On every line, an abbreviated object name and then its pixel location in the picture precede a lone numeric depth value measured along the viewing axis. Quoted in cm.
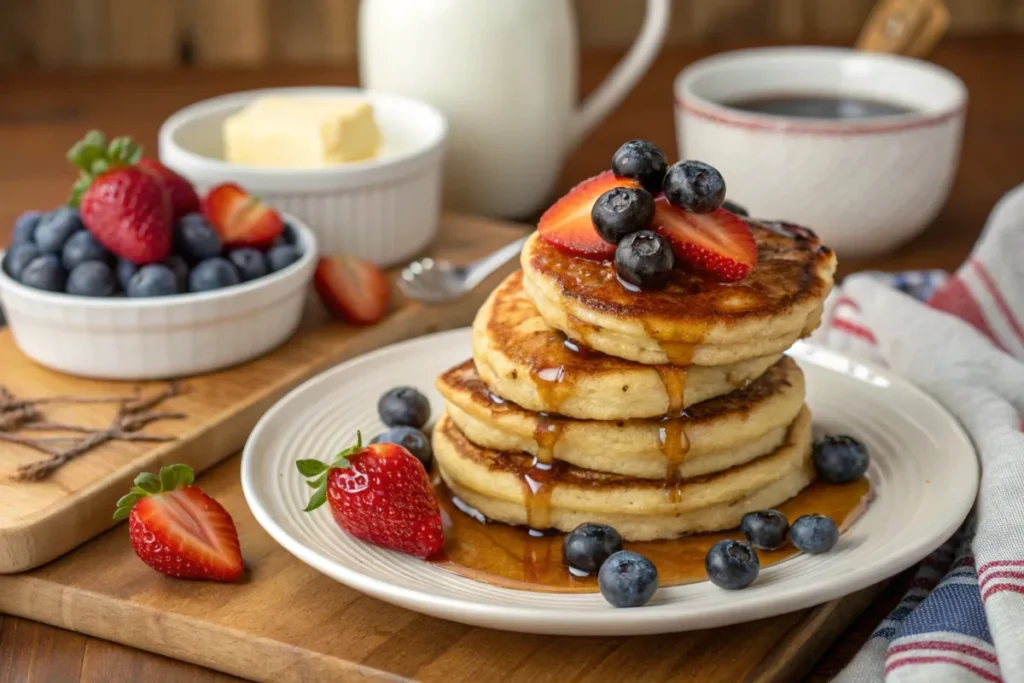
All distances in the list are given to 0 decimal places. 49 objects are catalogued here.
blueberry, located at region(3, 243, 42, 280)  98
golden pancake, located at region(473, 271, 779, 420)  85
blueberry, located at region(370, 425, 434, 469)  91
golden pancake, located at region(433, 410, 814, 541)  86
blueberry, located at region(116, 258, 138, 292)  98
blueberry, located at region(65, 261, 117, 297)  97
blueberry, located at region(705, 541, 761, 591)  82
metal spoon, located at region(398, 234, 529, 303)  106
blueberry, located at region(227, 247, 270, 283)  100
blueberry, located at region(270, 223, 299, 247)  104
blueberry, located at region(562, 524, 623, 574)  84
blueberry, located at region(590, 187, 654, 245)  84
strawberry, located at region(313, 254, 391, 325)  103
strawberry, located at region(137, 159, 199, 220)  100
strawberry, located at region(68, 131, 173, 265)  97
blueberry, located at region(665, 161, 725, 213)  85
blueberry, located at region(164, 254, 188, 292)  98
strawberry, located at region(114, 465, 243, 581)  85
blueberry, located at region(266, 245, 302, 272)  101
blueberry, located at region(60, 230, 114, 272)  97
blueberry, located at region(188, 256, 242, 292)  99
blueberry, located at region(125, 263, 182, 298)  97
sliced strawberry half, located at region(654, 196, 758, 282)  85
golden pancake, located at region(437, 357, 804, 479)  85
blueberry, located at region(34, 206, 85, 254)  98
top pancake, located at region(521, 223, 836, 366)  84
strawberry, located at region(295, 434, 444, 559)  85
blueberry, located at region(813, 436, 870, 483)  89
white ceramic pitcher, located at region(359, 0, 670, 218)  114
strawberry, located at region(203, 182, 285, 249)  101
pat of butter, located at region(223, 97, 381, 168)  108
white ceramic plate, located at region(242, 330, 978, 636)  81
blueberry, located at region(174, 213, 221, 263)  99
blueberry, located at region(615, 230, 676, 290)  84
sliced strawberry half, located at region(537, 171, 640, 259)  86
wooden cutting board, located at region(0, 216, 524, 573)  87
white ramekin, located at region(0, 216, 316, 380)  97
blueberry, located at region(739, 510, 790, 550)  85
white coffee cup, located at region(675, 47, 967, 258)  109
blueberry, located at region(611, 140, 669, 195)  86
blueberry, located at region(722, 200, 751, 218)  91
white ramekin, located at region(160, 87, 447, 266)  107
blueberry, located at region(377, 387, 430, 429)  93
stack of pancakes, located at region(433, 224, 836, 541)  85
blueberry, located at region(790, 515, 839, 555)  85
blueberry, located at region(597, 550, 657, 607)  81
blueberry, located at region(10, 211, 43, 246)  99
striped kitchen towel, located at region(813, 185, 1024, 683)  81
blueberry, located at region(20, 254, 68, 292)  97
